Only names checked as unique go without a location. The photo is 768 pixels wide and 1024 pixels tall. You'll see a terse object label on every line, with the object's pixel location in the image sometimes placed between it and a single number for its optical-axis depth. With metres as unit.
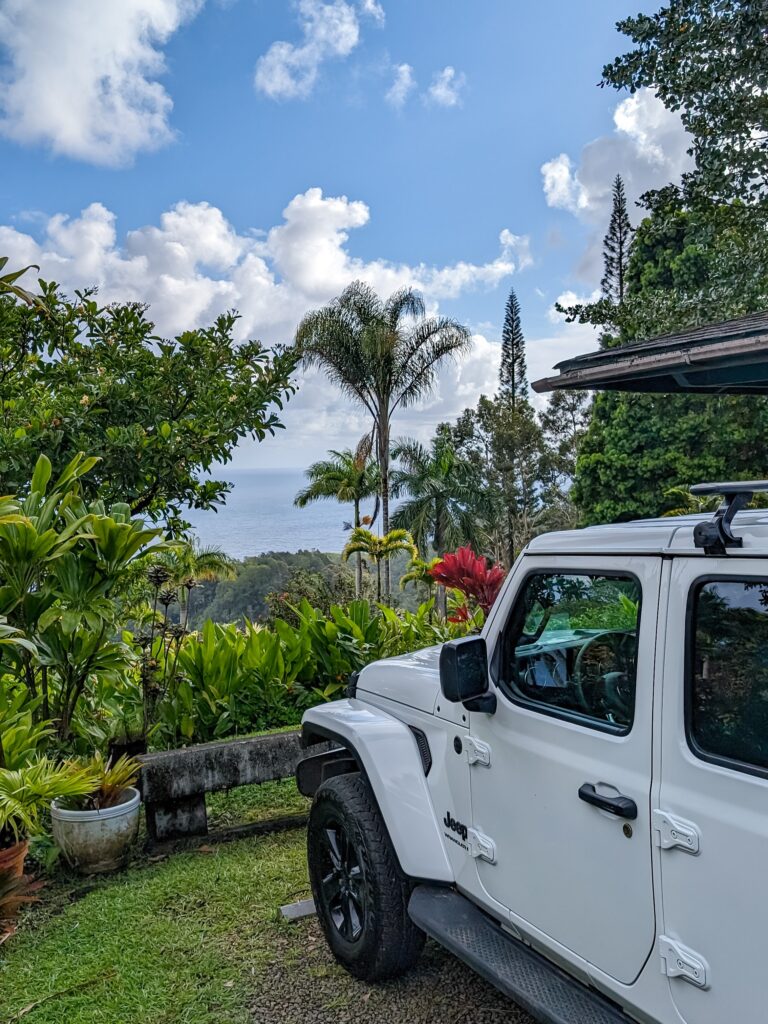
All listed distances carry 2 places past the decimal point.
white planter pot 3.79
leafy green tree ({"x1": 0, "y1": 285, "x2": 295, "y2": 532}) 5.01
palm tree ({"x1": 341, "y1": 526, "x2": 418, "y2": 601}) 14.95
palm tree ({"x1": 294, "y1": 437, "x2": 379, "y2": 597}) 25.19
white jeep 1.60
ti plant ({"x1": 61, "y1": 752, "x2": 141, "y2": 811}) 3.87
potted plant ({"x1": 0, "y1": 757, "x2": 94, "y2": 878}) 3.21
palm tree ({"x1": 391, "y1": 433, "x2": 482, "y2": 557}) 26.14
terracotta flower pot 3.18
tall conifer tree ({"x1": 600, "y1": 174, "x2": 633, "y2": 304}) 33.59
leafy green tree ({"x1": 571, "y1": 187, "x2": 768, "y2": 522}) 20.20
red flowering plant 6.24
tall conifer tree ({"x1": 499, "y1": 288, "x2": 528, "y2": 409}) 37.06
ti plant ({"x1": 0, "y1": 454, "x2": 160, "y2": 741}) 3.87
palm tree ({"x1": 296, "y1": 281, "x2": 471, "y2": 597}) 23.02
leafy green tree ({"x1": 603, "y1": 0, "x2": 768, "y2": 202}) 7.05
